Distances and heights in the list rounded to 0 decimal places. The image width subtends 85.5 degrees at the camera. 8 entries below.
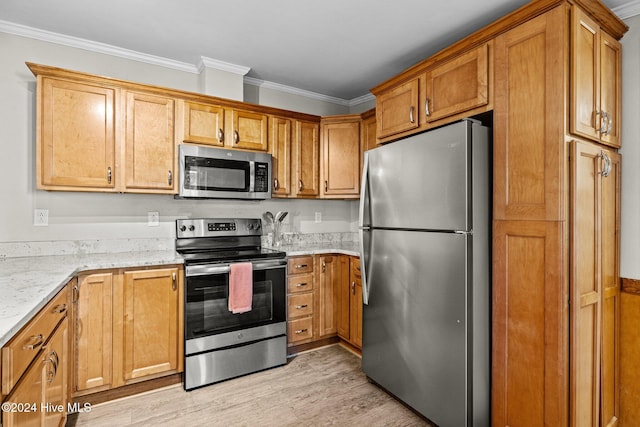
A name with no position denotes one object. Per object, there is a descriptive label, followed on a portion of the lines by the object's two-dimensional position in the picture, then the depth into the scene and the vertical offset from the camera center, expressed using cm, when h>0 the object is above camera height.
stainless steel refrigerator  188 -33
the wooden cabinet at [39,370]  107 -59
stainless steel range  253 -75
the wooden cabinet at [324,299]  307 -77
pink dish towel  263 -55
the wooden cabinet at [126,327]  222 -76
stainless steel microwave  278 +36
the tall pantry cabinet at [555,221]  166 -2
